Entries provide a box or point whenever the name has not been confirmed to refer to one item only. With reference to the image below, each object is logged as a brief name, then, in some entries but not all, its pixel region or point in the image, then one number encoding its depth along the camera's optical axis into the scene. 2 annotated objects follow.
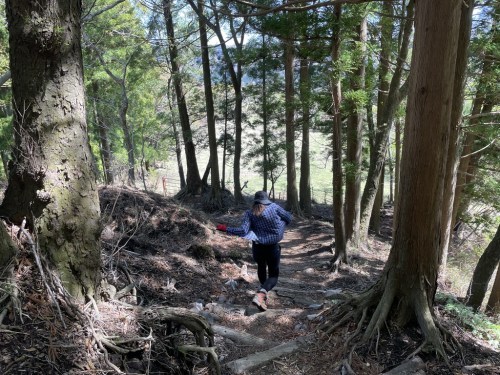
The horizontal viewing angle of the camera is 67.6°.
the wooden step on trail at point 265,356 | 3.74
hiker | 5.56
